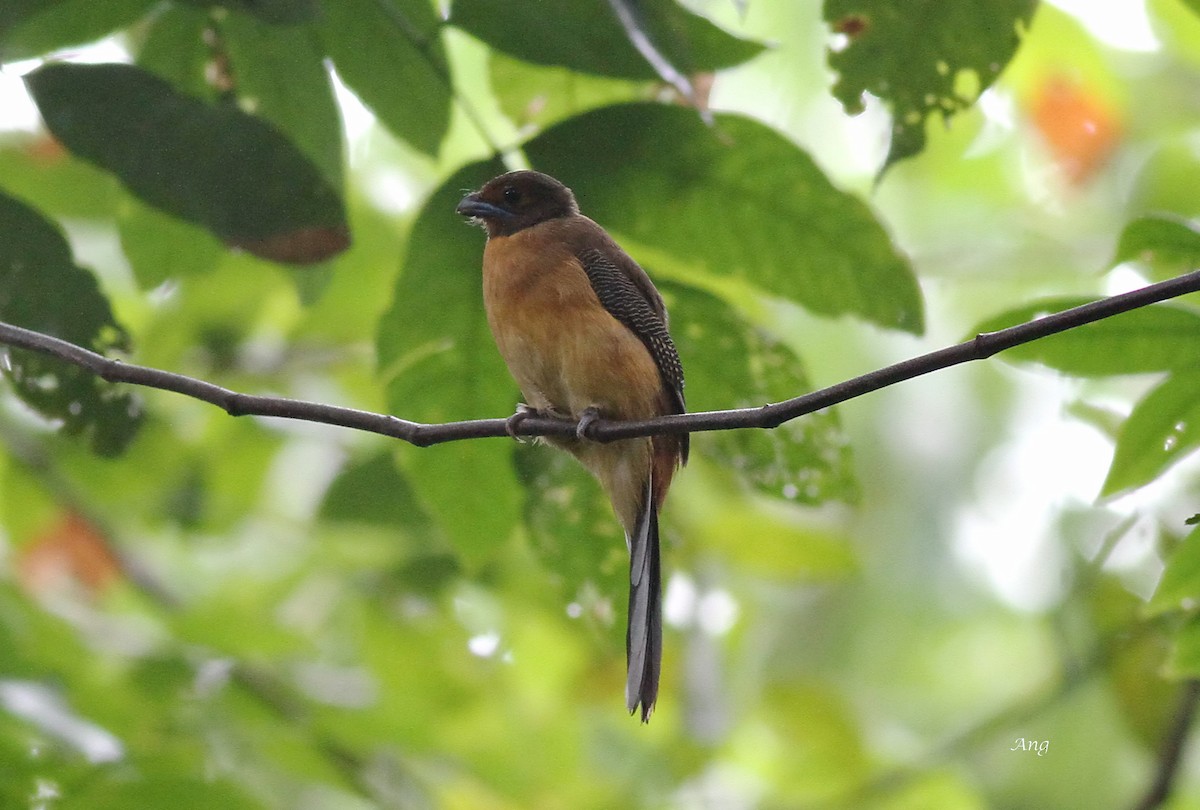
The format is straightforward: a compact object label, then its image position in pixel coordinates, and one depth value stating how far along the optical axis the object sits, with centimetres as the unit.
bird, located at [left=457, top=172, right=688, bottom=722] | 518
